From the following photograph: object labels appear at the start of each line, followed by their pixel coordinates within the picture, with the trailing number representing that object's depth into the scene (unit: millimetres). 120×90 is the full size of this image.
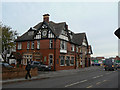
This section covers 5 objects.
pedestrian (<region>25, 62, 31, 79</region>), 14922
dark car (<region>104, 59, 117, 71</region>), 32750
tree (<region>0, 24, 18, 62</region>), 28525
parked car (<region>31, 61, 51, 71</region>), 27720
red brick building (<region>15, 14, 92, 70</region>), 30505
